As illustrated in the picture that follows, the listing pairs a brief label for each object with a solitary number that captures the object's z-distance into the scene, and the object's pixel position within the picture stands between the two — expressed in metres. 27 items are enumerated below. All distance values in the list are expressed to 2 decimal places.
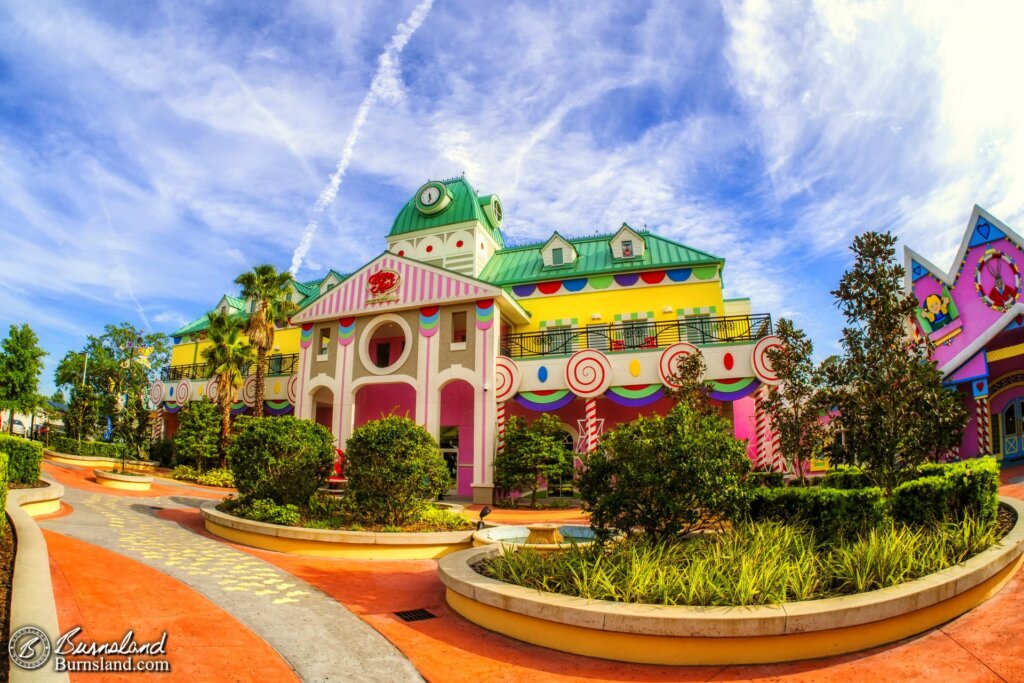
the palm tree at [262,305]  25.69
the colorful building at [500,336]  20.39
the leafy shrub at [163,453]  30.22
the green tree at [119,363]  44.88
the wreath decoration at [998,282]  18.94
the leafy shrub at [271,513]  11.68
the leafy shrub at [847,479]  11.08
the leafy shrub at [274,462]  12.63
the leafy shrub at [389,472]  11.55
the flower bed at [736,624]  5.40
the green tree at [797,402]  13.11
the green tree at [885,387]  9.45
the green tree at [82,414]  34.38
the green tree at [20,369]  26.88
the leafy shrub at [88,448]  28.62
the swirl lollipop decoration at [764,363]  18.67
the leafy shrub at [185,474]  24.48
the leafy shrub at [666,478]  7.50
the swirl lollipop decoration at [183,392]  30.05
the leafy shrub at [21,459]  13.97
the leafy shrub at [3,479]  6.73
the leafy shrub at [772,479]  12.25
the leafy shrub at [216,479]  23.59
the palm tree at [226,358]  27.22
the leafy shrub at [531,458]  19.20
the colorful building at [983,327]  19.39
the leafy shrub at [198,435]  26.53
